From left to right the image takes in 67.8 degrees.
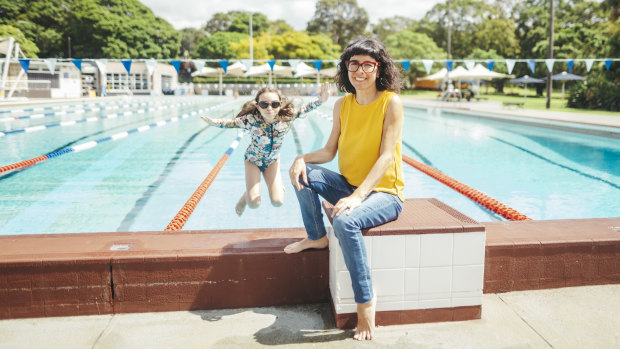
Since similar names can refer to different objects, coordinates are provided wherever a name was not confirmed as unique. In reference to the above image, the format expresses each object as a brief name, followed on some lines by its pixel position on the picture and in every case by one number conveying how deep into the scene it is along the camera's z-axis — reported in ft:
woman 7.70
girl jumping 12.59
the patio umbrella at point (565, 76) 96.28
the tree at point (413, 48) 177.78
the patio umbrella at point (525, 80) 111.46
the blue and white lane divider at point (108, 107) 71.33
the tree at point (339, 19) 248.93
